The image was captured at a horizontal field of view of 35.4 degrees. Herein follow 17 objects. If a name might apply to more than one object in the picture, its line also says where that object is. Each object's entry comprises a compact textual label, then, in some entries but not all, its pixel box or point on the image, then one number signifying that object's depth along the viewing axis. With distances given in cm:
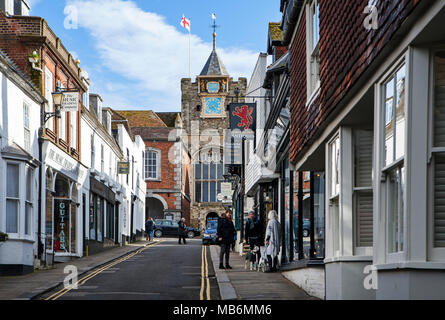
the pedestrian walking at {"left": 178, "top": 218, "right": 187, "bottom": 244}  4141
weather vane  7988
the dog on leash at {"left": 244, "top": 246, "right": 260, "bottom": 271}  2000
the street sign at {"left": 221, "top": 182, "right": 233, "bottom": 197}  4536
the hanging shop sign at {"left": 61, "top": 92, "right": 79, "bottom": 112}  2317
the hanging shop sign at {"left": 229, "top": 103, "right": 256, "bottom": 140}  2718
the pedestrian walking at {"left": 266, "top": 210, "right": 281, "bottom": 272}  1722
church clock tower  7169
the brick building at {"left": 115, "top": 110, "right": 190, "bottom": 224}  6744
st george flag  6739
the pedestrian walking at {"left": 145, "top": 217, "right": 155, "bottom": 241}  4647
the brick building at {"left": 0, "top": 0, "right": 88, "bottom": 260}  2264
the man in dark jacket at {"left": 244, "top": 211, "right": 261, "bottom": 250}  2008
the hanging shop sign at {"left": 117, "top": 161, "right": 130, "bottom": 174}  3966
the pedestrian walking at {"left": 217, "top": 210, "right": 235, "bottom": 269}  2009
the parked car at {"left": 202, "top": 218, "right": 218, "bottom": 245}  4075
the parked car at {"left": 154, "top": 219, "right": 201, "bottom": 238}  5534
